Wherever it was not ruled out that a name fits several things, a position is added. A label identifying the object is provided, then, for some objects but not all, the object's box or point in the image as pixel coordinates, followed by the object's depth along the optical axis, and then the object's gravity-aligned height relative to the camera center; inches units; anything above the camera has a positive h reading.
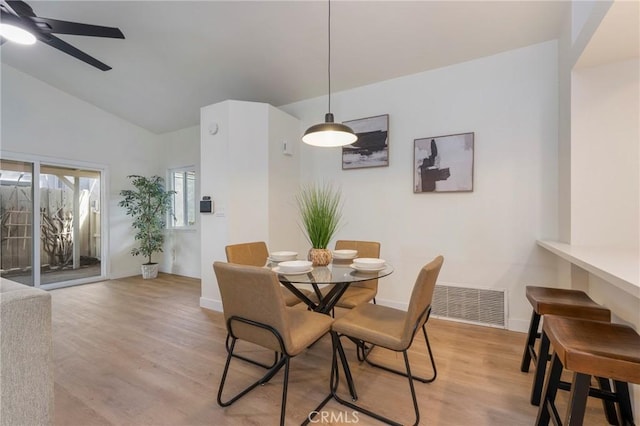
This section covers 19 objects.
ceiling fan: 76.5 +58.0
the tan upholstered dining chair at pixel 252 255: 91.3 -15.4
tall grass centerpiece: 82.4 -4.8
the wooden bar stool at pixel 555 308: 60.7 -21.8
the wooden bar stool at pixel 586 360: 38.6 -21.1
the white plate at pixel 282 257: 87.6 -14.3
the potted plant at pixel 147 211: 191.6 +0.6
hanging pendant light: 75.4 +23.2
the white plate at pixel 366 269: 74.0 -15.3
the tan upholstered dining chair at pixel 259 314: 53.7 -21.3
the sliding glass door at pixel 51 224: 154.5 -7.6
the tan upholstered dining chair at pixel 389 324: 56.7 -26.6
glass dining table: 65.8 -16.3
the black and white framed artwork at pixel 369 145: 128.8 +32.9
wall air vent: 107.2 -37.5
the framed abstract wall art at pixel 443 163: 111.6 +21.2
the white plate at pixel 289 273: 69.8 -15.4
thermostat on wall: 133.2 +3.5
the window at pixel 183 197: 200.7 +11.4
